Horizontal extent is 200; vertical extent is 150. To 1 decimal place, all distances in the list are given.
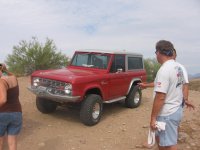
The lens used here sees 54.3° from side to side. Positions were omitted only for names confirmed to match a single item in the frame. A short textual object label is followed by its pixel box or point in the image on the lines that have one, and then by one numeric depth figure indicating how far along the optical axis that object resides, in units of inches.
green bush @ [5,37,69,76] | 424.9
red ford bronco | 176.5
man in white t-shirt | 94.9
